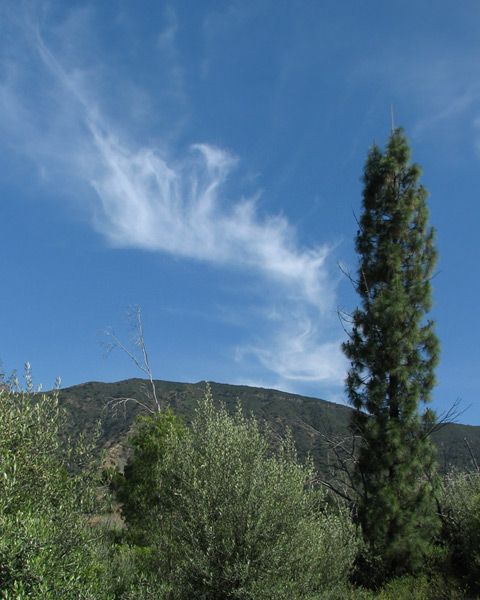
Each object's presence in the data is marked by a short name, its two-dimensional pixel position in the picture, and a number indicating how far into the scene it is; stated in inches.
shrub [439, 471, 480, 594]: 626.3
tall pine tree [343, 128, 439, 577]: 670.5
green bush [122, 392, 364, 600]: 366.3
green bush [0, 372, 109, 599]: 252.5
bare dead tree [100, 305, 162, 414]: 957.7
